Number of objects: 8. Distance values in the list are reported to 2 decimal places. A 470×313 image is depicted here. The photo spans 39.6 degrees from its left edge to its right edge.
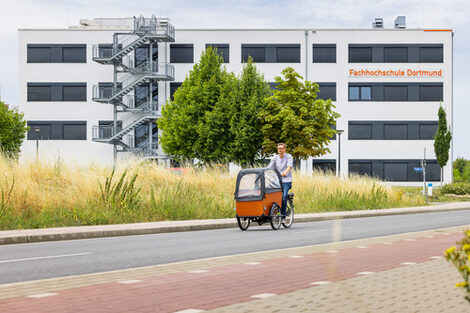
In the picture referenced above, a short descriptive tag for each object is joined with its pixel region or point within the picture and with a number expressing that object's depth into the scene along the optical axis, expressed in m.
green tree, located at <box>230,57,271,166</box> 44.06
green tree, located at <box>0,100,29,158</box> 48.09
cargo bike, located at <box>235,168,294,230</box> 15.99
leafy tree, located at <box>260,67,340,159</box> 43.16
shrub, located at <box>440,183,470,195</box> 42.55
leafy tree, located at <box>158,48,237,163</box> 44.62
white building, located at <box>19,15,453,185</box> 59.56
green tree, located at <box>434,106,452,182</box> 56.94
